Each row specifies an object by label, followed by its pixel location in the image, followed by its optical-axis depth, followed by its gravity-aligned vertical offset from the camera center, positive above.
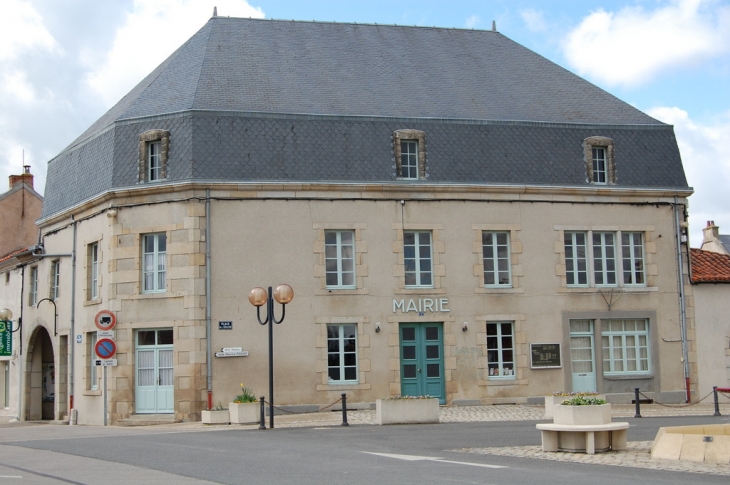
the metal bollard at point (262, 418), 20.08 -0.88
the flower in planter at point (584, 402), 14.24 -0.50
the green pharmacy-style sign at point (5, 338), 31.97 +1.23
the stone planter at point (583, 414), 14.10 -0.66
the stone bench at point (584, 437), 14.00 -0.98
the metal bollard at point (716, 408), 22.75 -1.00
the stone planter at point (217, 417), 22.69 -0.95
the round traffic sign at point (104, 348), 22.97 +0.62
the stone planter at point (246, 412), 22.03 -0.83
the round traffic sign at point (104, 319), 23.66 +1.30
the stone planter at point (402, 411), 20.48 -0.82
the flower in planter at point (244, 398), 22.33 -0.54
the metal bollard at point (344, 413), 20.52 -0.83
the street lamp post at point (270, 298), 20.89 +1.53
